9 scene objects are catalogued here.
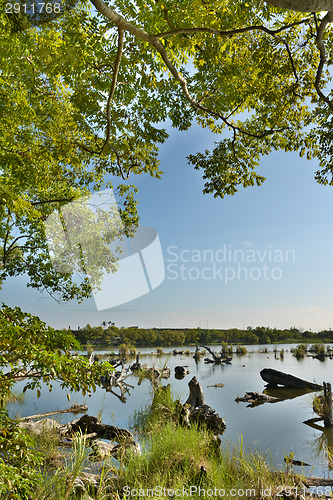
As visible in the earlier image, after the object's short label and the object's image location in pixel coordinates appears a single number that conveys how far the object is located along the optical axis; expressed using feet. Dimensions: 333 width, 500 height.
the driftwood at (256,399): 32.08
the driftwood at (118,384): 37.04
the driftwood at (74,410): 25.98
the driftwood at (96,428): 20.12
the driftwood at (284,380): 38.88
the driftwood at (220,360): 69.87
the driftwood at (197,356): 83.47
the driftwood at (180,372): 51.21
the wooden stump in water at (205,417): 21.25
